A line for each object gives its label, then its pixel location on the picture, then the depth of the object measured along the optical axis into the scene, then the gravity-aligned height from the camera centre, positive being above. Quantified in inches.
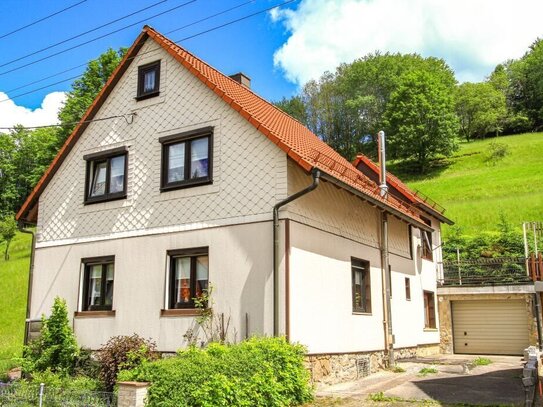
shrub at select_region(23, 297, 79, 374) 519.8 -38.9
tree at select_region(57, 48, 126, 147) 1840.6 +791.3
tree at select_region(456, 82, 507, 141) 2974.9 +1121.2
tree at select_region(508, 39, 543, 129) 3068.4 +1347.9
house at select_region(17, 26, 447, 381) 458.9 +81.6
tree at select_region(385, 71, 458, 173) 2402.8 +843.7
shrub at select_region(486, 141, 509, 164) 2335.1 +676.7
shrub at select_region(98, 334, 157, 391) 454.6 -41.8
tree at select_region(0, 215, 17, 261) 1827.0 +269.3
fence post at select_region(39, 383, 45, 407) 382.8 -62.0
